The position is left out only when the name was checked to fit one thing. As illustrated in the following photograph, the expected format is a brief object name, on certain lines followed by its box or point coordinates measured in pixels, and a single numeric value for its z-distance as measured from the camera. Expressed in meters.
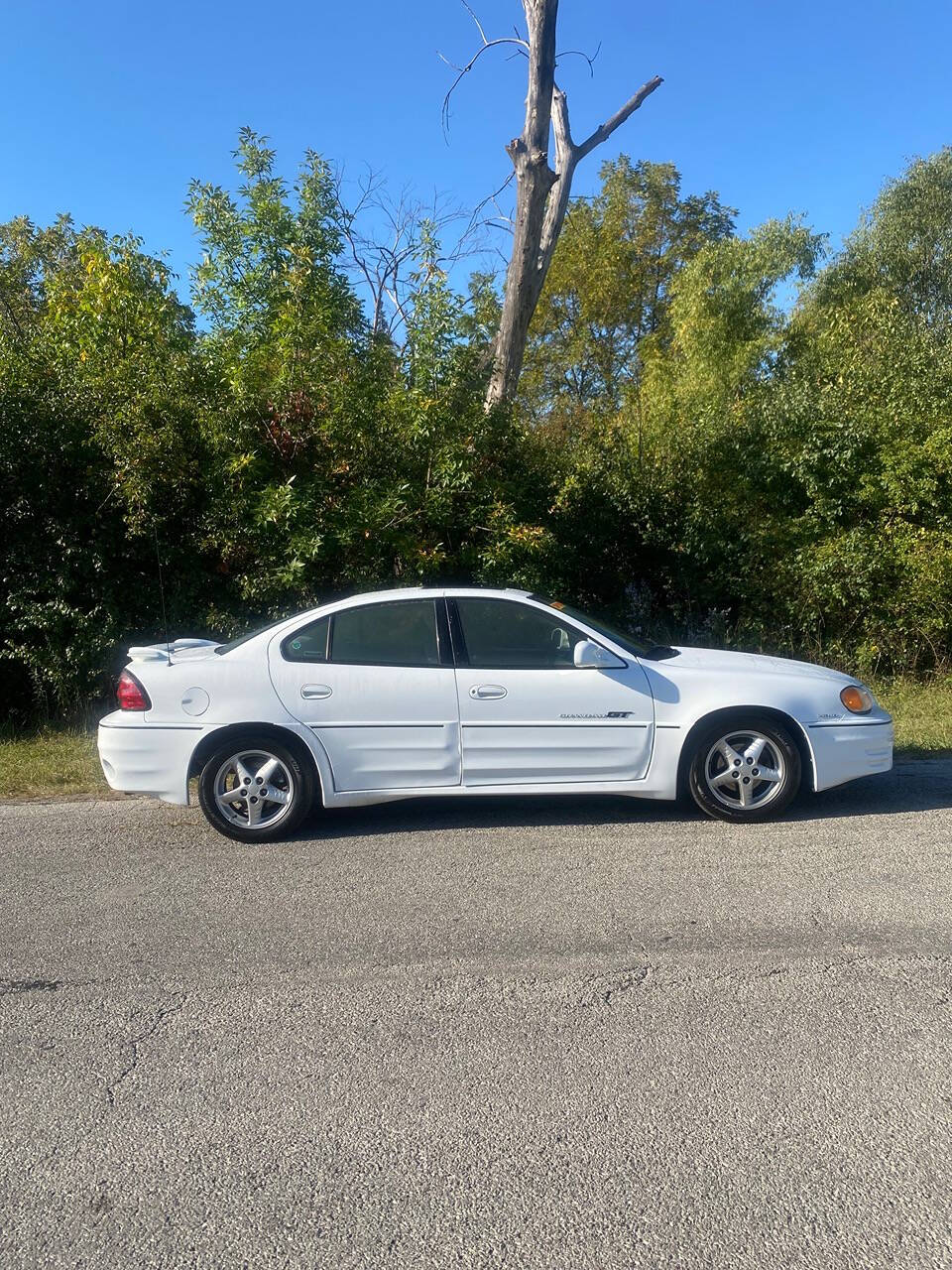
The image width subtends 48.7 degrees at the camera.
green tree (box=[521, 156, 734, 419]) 31.95
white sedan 6.48
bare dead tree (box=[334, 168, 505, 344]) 17.11
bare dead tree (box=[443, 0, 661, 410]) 13.68
